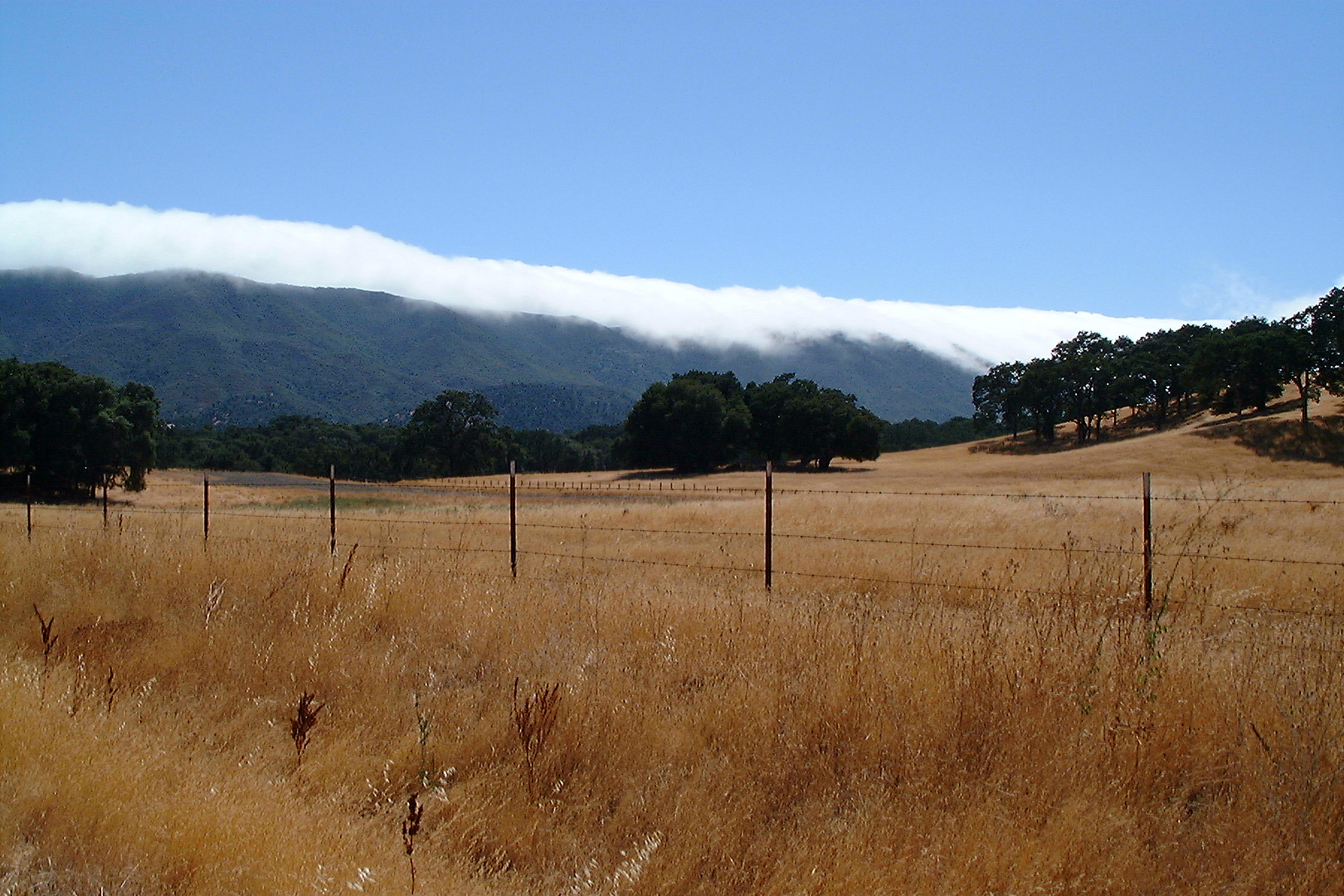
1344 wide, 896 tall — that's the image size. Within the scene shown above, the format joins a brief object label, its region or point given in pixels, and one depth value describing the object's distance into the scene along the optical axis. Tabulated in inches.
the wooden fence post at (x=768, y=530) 405.4
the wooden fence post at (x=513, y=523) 439.6
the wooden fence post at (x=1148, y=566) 320.2
